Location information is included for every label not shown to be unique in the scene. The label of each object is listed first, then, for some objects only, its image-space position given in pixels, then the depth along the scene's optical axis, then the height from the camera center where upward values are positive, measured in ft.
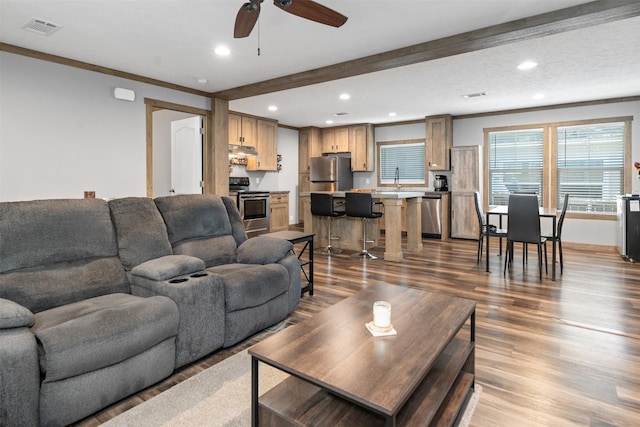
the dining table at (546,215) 14.52 -0.58
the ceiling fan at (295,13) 7.27 +4.13
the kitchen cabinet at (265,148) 24.80 +3.81
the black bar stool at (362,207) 17.51 -0.30
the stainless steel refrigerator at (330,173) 27.27 +2.20
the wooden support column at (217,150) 18.57 +2.71
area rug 5.75 -3.55
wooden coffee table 4.16 -2.11
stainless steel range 22.59 -0.30
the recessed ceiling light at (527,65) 13.73 +5.35
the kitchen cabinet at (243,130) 23.16 +4.80
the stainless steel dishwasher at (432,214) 23.70 -0.89
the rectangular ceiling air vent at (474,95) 18.25 +5.58
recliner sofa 5.22 -1.93
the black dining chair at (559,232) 14.69 -1.30
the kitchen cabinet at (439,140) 23.90 +4.15
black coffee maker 24.53 +1.22
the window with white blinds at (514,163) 21.90 +2.44
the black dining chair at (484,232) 15.90 -1.43
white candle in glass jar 5.44 -1.75
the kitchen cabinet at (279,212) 25.41 -0.79
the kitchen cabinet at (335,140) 28.48 +5.01
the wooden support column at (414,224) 19.53 -1.29
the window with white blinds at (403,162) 26.45 +3.01
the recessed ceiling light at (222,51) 12.16 +5.28
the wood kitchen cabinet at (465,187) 22.75 +0.92
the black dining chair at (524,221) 14.16 -0.82
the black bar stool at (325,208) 18.62 -0.36
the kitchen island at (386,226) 17.58 -1.41
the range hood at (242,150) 23.53 +3.49
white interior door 18.81 +2.50
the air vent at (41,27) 10.28 +5.23
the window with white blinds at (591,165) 19.84 +2.06
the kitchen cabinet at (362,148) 27.53 +4.22
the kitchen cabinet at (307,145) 29.07 +4.62
